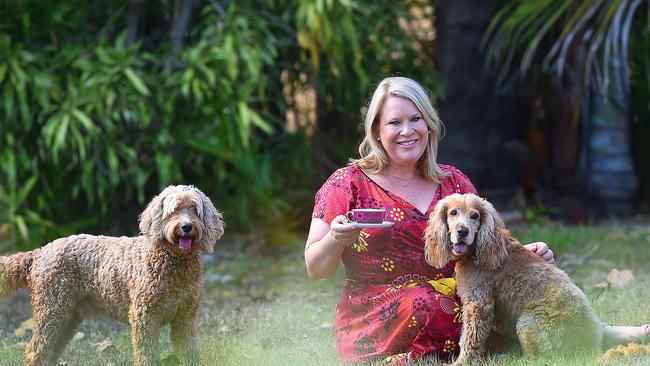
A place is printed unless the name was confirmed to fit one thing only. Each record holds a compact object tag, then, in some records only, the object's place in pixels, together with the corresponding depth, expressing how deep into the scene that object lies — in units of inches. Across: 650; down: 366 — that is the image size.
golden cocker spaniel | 320.1
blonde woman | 344.7
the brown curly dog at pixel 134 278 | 334.1
